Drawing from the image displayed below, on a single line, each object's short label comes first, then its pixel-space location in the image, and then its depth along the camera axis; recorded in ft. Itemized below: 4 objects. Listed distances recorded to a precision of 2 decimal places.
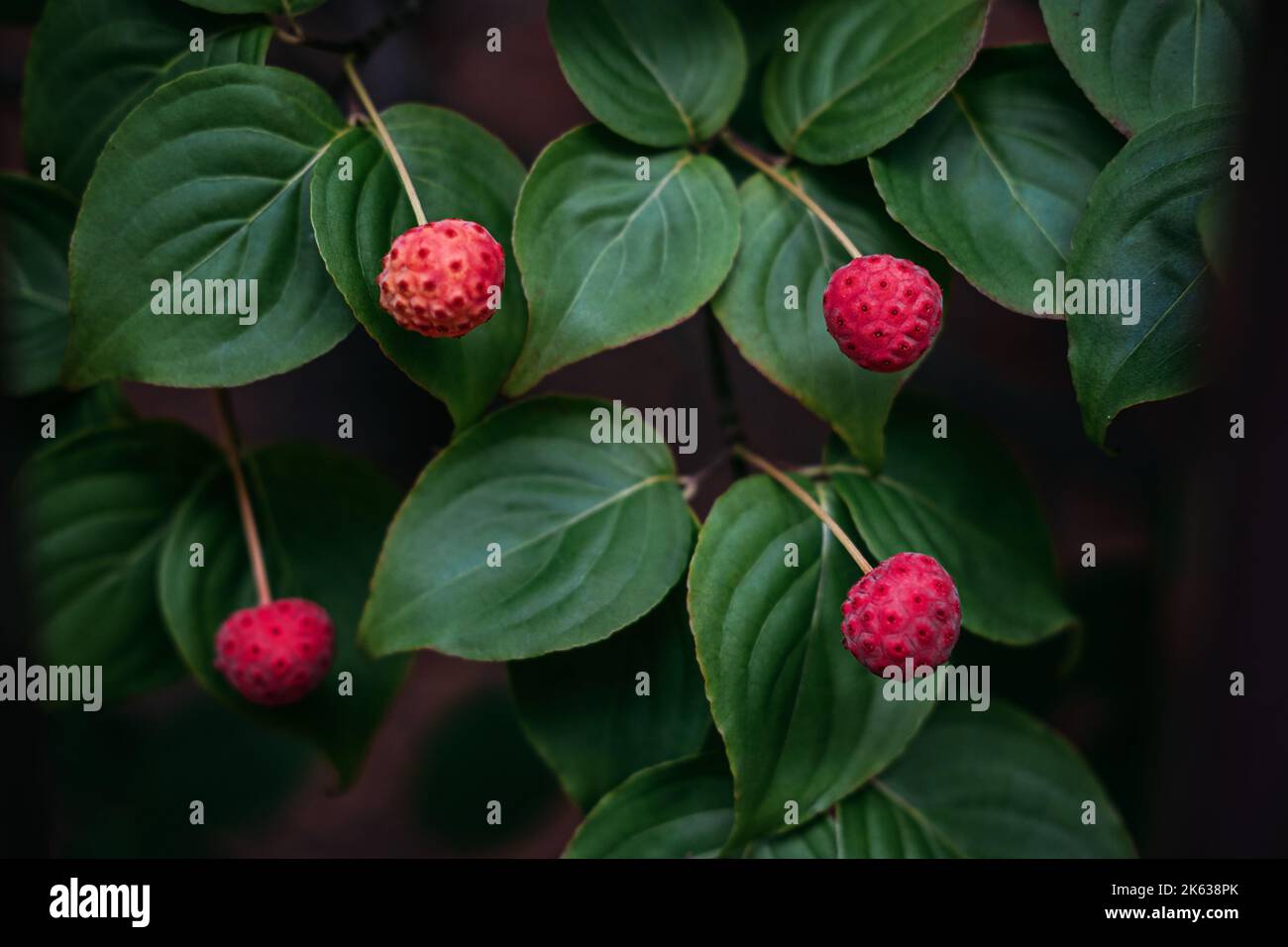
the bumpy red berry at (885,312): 1.49
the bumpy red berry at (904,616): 1.46
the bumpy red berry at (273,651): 1.72
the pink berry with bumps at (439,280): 1.42
